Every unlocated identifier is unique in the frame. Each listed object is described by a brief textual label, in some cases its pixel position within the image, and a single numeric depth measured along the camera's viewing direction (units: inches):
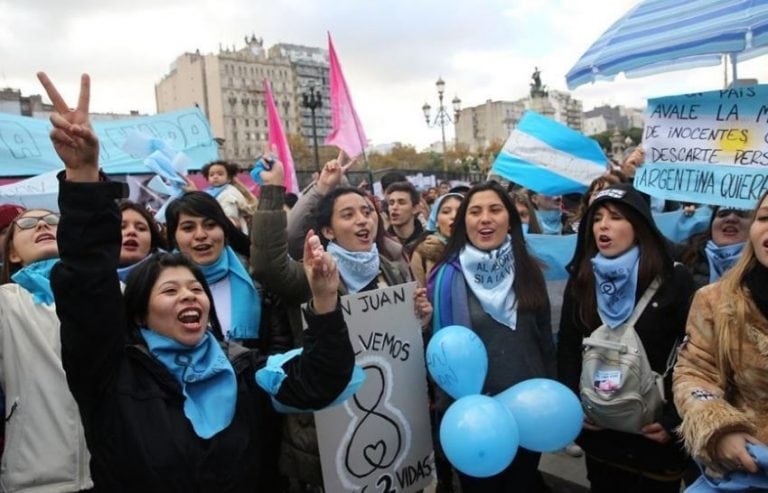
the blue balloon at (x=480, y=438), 87.0
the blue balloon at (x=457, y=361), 94.7
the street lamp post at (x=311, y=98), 756.0
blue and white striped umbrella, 121.9
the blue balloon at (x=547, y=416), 92.4
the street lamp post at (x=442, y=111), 1035.6
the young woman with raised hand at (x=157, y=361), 64.5
